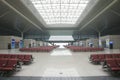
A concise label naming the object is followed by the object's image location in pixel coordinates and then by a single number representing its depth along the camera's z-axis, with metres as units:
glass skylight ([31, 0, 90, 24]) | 34.32
